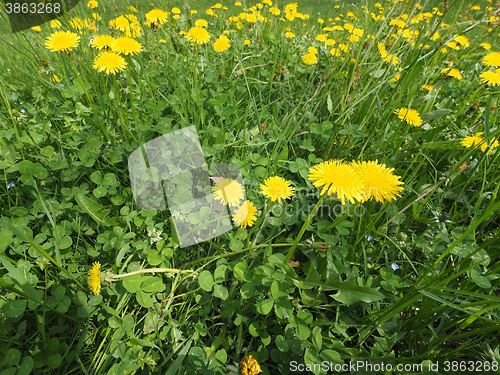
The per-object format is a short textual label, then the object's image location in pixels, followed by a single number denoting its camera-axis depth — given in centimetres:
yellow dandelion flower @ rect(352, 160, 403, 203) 29
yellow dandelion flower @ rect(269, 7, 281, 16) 79
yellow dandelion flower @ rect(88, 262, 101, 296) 32
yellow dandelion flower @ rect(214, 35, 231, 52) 51
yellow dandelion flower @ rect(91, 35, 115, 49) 39
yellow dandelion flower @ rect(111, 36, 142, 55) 39
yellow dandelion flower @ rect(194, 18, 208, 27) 60
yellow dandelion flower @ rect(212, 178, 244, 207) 35
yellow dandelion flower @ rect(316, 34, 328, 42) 70
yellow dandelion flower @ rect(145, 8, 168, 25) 49
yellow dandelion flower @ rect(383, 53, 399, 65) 52
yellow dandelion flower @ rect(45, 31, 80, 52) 39
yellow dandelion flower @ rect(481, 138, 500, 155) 38
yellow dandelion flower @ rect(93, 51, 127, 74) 38
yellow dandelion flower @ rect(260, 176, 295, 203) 33
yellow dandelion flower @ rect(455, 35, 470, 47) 63
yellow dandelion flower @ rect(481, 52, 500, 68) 52
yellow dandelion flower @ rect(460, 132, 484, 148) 40
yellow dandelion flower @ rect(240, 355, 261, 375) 30
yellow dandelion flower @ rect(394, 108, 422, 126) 42
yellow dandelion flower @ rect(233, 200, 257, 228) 35
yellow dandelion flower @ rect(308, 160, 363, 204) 28
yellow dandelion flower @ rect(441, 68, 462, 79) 51
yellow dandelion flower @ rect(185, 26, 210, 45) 47
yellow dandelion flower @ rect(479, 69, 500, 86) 51
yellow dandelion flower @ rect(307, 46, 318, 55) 59
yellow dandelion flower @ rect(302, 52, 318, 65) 55
